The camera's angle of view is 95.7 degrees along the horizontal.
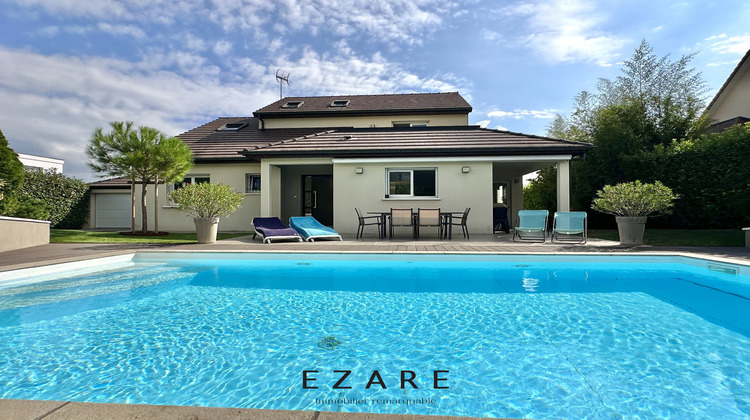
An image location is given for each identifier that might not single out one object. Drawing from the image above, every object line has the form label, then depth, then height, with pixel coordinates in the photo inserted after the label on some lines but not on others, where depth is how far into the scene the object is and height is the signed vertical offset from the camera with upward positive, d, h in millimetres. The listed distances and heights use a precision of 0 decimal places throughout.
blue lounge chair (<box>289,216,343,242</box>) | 10203 -549
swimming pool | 2205 -1217
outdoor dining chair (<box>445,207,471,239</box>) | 10514 -373
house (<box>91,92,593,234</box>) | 11797 +1810
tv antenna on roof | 22197 +8847
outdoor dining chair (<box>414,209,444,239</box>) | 10453 -203
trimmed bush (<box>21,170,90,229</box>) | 14641 +794
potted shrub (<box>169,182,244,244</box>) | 9453 +247
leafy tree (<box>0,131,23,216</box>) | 9891 +1060
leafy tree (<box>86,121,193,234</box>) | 11953 +2122
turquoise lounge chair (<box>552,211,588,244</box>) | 9320 -360
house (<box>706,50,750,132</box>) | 18094 +6737
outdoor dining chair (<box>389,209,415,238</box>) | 10617 -205
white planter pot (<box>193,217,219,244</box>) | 9516 -458
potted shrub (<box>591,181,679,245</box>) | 8680 +178
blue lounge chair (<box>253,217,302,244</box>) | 9852 -548
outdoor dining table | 10758 -305
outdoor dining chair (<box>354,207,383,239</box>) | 11006 -375
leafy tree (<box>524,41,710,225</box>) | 13391 +3929
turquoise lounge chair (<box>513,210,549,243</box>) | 9789 -374
